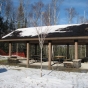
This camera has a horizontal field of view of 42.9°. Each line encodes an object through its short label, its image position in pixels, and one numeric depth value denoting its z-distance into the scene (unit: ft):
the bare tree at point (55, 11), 59.82
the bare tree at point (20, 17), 75.74
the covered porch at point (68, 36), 27.19
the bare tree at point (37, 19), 29.14
